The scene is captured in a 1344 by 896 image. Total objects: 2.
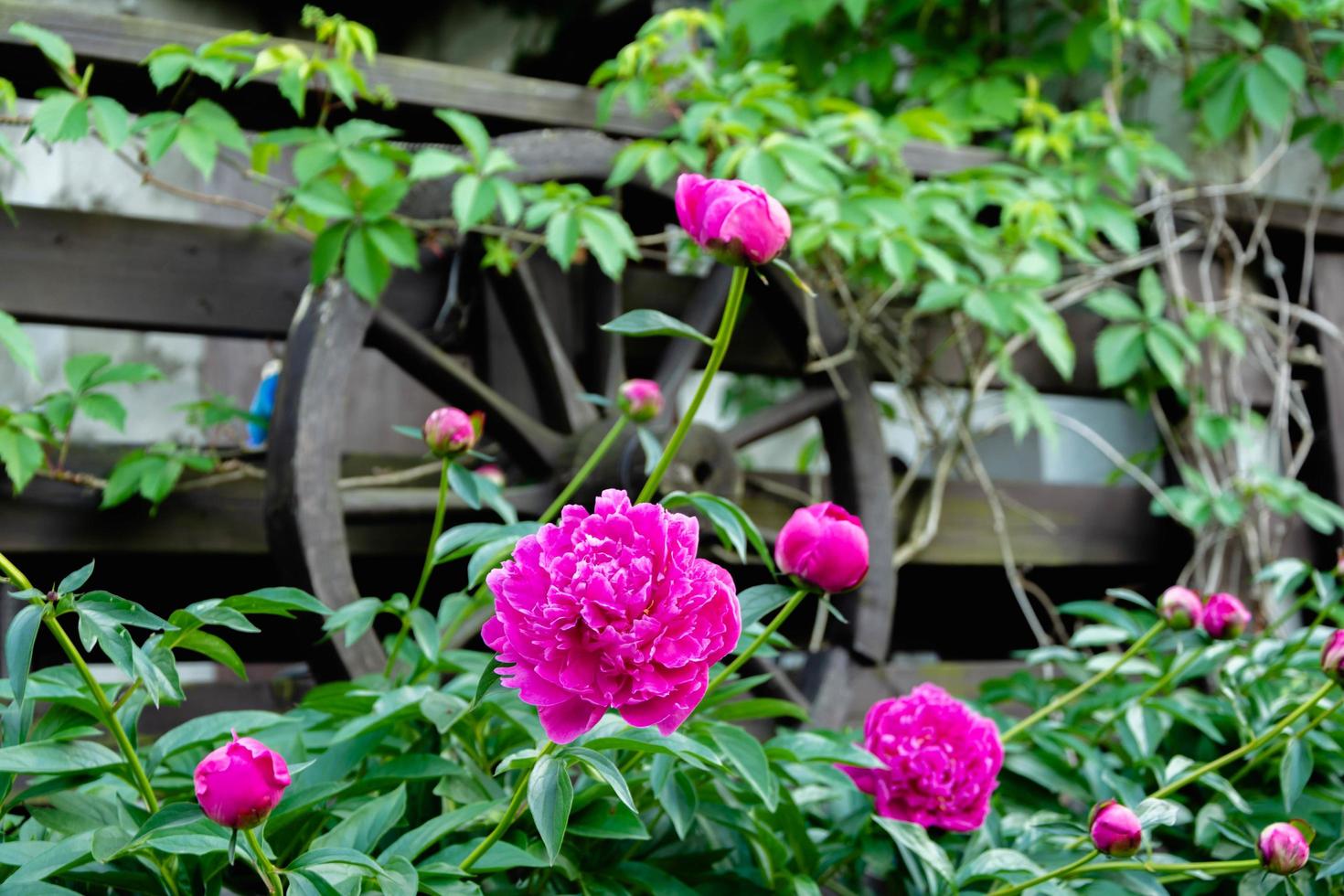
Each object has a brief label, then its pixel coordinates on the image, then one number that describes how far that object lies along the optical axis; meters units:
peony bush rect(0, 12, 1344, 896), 1.95
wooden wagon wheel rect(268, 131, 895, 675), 3.11
